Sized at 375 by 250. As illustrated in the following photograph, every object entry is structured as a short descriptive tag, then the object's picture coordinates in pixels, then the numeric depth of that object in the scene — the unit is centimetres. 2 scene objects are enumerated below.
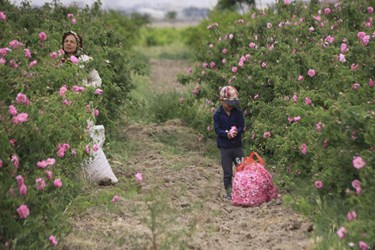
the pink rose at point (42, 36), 1590
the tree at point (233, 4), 5439
